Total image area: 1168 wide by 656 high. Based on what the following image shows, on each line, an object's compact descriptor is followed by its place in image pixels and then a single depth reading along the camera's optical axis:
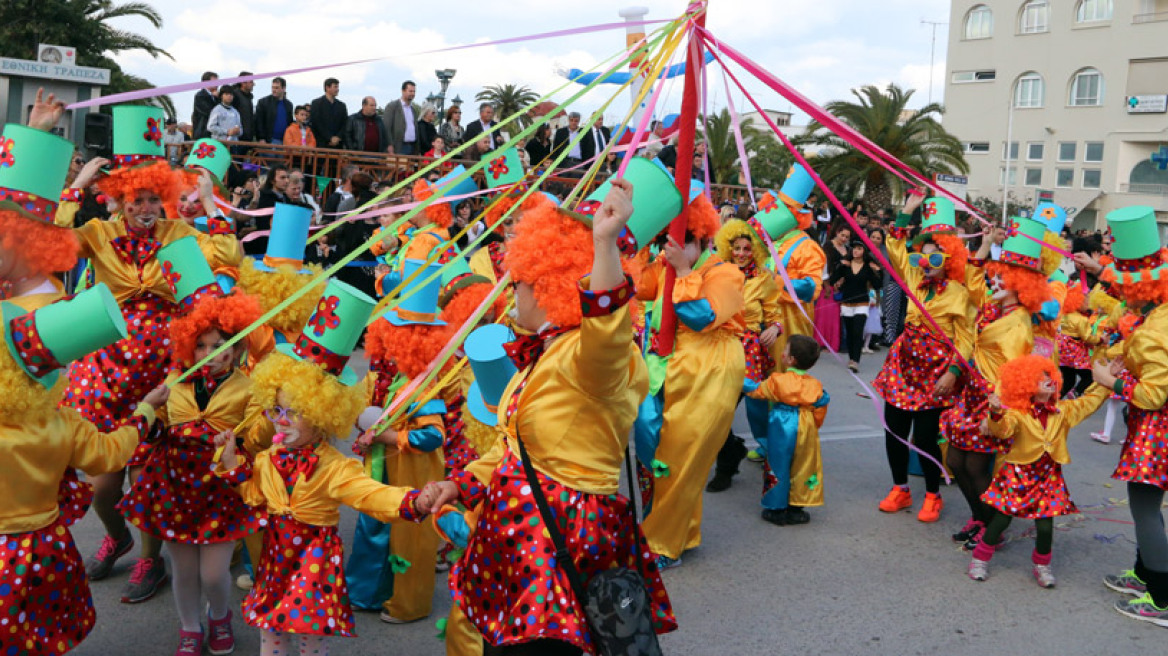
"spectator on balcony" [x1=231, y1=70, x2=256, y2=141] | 11.84
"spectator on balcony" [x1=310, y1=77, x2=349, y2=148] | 12.67
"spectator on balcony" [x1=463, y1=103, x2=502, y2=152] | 13.39
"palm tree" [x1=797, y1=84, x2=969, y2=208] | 29.03
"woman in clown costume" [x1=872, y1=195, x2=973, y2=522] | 6.37
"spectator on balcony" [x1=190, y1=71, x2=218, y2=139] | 11.72
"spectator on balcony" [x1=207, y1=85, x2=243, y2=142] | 11.52
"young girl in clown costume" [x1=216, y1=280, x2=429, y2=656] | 3.37
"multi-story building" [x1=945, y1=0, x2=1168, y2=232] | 41.28
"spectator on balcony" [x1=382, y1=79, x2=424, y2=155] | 13.30
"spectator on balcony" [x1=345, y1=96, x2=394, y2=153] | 12.93
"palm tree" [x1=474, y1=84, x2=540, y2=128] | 34.38
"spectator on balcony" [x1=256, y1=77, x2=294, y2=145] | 12.22
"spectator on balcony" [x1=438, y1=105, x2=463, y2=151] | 13.78
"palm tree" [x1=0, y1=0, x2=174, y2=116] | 20.73
